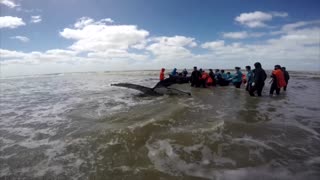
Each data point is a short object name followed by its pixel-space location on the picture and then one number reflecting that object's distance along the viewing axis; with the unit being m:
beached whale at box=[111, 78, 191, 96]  10.11
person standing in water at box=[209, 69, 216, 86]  14.28
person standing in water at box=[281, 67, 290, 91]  11.53
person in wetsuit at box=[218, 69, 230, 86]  14.56
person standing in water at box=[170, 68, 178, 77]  17.12
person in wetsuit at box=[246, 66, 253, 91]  10.08
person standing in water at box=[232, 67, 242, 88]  13.13
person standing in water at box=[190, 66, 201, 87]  13.86
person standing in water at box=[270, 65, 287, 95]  10.12
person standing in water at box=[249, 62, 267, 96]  9.27
